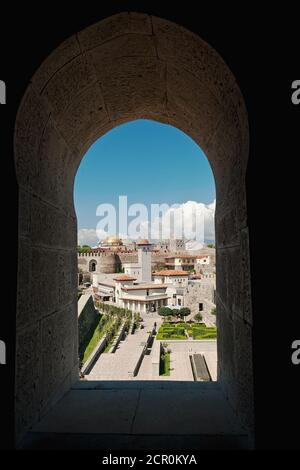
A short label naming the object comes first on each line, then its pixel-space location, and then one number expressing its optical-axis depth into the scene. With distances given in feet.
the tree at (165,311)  129.18
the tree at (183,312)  129.18
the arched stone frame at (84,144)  7.42
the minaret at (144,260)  199.82
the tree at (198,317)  126.37
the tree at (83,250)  236.53
